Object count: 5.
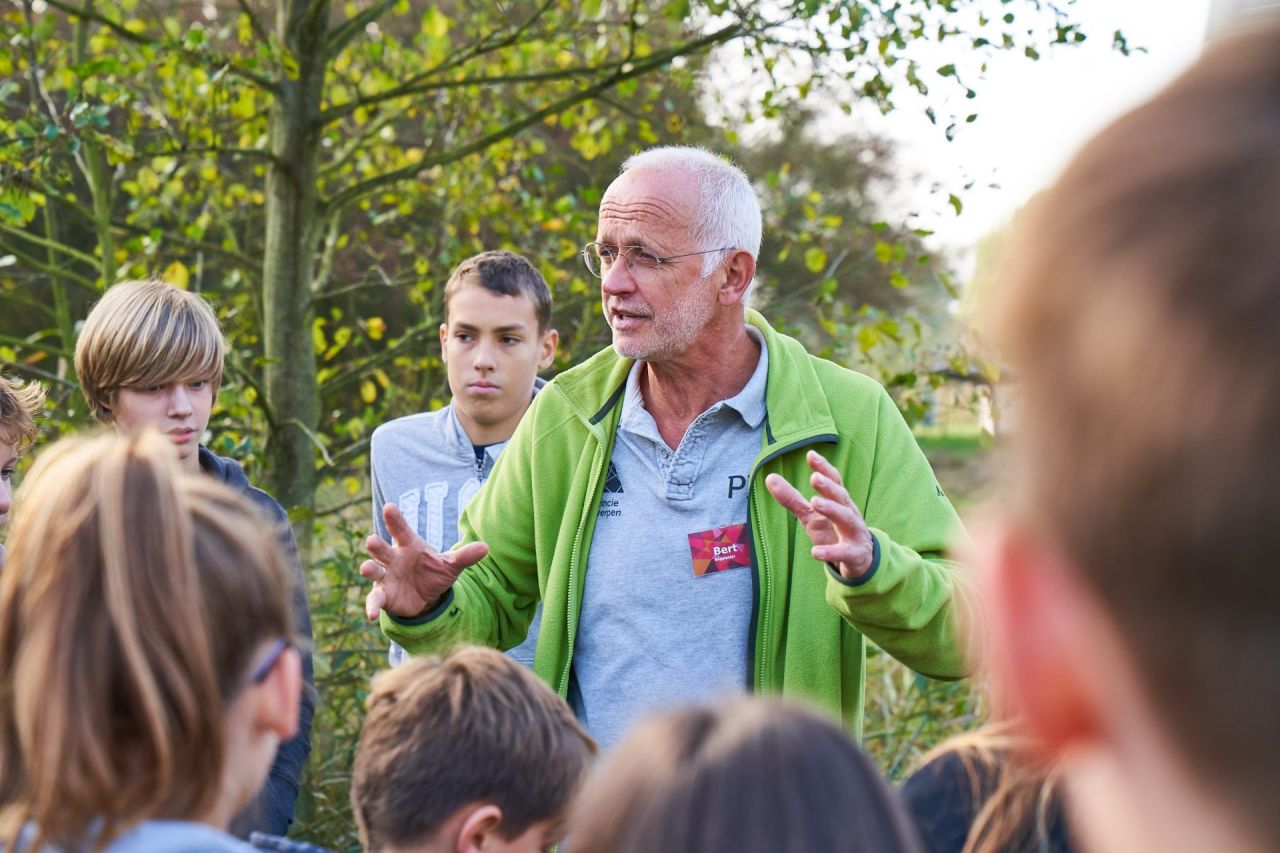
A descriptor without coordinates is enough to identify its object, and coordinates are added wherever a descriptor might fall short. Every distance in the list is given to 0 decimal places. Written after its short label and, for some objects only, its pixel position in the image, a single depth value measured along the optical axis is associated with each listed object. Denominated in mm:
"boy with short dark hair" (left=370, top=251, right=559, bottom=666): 4172
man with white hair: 2947
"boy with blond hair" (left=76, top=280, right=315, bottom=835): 3217
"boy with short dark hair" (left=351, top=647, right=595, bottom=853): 1954
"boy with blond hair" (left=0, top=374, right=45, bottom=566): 3133
